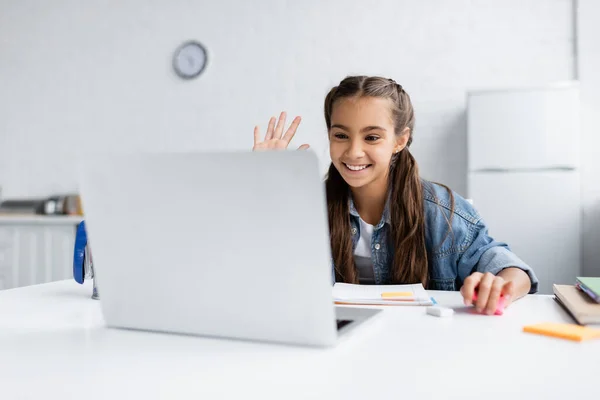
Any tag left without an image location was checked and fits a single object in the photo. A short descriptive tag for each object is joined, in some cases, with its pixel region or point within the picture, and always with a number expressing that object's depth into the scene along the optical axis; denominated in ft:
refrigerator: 9.80
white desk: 1.95
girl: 4.92
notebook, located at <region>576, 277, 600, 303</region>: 3.12
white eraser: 3.11
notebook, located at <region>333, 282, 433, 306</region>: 3.49
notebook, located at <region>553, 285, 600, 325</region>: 2.89
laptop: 2.27
